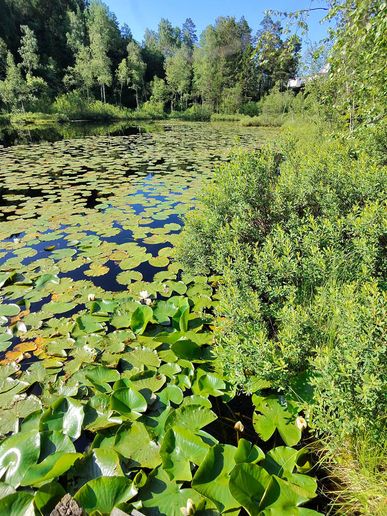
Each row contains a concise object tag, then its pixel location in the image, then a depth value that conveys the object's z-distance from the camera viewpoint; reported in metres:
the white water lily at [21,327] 2.49
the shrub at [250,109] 36.00
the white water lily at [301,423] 1.51
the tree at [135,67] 33.50
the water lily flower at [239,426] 1.52
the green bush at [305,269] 1.26
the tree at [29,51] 28.09
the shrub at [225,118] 32.97
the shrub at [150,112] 30.86
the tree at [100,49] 30.27
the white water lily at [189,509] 1.15
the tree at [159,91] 34.78
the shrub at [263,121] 25.98
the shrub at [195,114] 33.81
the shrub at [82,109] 26.03
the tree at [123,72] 31.88
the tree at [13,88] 23.16
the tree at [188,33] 65.88
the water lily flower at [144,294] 2.78
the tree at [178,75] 36.03
